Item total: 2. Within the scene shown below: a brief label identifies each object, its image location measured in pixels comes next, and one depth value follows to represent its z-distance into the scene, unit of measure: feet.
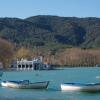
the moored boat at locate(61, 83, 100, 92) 150.00
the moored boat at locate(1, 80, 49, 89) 171.00
